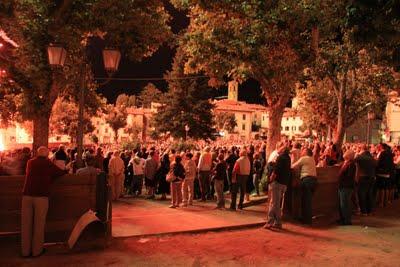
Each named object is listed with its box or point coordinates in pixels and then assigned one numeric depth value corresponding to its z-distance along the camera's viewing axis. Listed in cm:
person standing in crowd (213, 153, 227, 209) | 1370
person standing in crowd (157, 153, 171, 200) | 1612
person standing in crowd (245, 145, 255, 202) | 1498
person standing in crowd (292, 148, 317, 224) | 1172
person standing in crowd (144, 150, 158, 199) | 1628
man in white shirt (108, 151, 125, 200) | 1535
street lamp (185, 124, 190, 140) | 4952
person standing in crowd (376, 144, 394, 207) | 1423
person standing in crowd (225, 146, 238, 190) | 1562
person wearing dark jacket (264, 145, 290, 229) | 1100
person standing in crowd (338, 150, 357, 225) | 1187
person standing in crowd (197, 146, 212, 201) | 1503
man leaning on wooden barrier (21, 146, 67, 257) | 814
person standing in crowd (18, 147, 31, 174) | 1091
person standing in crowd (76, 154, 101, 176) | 1081
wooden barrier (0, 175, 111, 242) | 870
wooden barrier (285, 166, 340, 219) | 1234
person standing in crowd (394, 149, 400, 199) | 1685
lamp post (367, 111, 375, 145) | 2549
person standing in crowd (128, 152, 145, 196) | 1656
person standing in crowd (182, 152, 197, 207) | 1440
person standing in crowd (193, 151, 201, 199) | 1631
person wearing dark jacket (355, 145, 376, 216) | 1305
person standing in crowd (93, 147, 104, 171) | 1422
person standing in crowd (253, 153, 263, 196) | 1617
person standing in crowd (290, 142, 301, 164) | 1374
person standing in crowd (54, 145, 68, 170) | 1387
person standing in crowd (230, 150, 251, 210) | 1325
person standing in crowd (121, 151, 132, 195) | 1788
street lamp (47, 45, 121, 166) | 1148
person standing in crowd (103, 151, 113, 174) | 1645
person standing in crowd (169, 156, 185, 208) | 1388
